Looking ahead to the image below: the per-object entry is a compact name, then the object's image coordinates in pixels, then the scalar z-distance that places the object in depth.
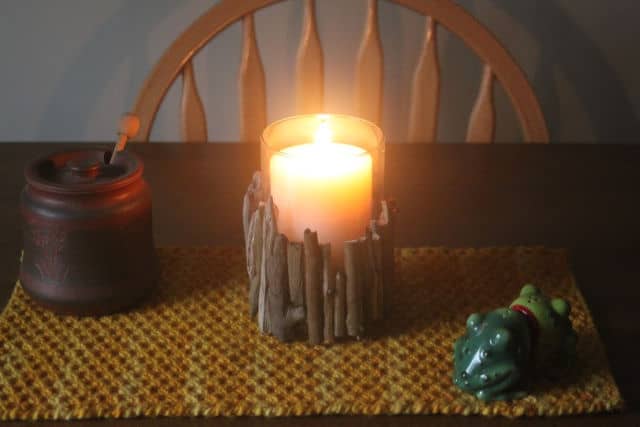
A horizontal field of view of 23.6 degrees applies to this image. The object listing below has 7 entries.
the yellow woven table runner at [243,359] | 1.08
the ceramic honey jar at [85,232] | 1.13
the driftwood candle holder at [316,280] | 1.12
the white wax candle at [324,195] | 1.13
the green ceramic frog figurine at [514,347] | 1.07
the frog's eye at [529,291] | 1.12
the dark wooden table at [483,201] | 1.26
